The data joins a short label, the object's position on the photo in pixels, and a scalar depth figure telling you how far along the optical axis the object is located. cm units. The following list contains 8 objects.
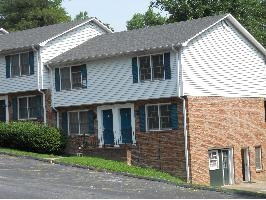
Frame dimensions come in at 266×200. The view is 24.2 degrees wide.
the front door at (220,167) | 3444
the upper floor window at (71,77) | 3653
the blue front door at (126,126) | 3481
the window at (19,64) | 3789
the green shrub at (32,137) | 3484
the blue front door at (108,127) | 3562
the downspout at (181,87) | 3238
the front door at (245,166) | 3681
